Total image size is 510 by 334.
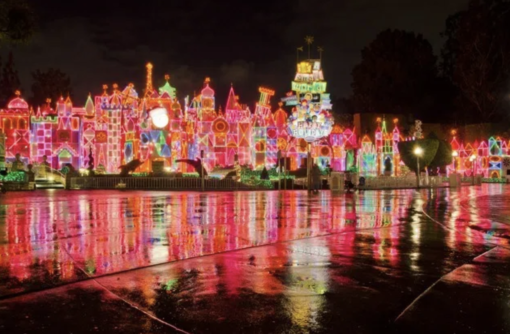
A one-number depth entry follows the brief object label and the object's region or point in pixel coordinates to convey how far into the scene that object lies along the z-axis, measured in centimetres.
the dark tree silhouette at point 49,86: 7894
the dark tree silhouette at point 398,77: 7469
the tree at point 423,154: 4900
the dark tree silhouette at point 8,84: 7531
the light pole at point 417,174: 4081
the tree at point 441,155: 5128
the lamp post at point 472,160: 6201
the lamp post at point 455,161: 6354
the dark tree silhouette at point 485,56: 6788
